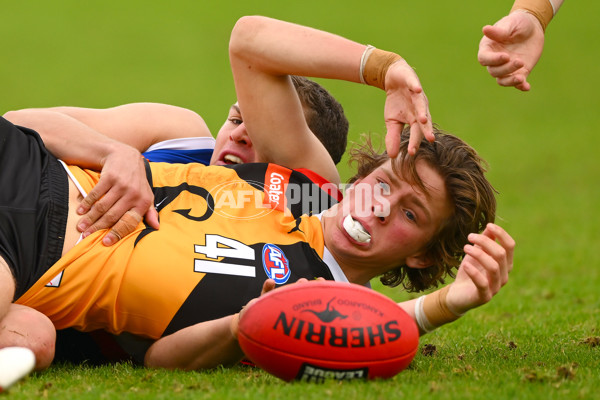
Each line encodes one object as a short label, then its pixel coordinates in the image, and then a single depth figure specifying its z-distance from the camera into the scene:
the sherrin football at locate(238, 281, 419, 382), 7.66
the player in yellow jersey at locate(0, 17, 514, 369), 8.83
